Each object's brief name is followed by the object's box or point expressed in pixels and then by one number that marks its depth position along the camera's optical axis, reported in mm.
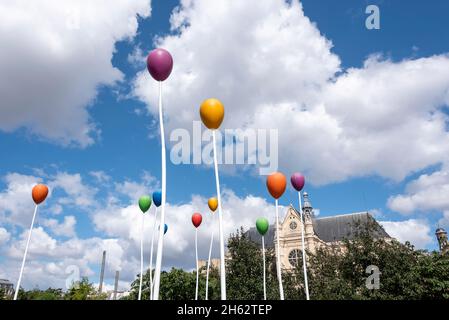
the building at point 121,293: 78625
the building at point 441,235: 64694
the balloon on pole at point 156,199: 13148
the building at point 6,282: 82481
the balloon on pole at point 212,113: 7469
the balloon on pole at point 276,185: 9961
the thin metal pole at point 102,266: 47200
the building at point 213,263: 43509
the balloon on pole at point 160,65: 7410
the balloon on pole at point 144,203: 14234
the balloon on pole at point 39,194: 12969
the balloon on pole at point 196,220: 15552
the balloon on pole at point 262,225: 12625
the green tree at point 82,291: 34075
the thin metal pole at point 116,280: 48556
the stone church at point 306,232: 50281
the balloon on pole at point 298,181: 11727
